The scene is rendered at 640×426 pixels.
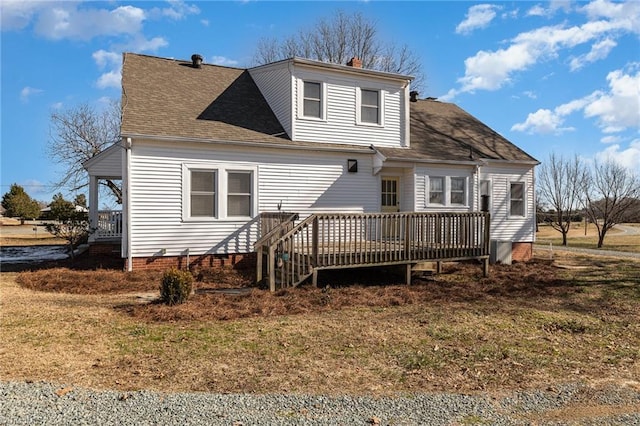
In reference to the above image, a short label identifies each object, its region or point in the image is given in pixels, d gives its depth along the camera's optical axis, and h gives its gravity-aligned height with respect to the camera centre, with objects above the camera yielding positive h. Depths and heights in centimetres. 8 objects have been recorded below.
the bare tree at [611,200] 2811 +130
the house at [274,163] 1114 +167
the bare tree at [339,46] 2877 +1145
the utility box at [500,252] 1431 -107
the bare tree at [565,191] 2966 +196
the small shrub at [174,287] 776 -121
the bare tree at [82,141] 2770 +483
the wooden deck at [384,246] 936 -64
